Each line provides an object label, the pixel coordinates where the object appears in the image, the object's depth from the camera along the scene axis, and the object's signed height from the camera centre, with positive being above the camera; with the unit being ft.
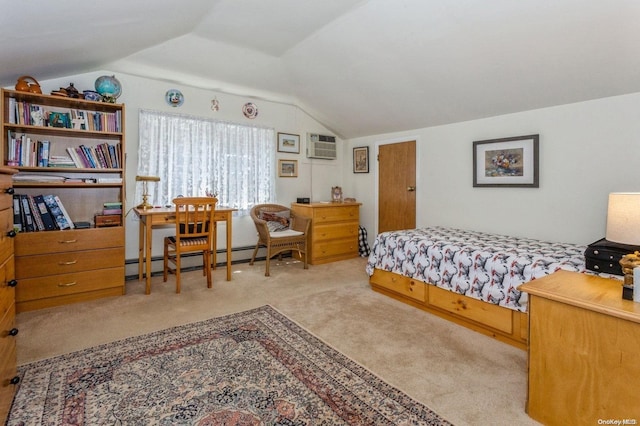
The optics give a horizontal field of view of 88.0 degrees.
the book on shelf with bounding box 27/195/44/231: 9.45 -0.26
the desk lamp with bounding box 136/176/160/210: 12.11 +0.62
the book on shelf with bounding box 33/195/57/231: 9.54 -0.24
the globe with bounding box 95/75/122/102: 10.79 +3.92
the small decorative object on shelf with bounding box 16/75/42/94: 9.30 +3.42
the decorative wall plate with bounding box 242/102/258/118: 15.08 +4.41
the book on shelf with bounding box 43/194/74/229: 9.71 -0.18
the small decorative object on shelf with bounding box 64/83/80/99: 10.28 +3.55
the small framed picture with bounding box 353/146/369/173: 17.12 +2.46
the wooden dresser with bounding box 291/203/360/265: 15.06 -1.13
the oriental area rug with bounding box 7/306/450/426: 5.07 -3.17
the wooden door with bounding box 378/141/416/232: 14.92 +0.94
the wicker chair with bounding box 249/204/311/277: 13.37 -1.14
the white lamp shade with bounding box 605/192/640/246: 5.09 -0.20
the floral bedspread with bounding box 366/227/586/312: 7.38 -1.36
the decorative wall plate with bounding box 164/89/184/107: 13.10 +4.33
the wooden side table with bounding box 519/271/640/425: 4.15 -1.99
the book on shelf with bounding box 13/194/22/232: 9.23 -0.20
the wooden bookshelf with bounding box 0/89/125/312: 9.30 +0.69
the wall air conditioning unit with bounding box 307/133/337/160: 17.04 +3.13
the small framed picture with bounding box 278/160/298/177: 16.28 +1.89
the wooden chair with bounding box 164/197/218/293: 10.85 -0.77
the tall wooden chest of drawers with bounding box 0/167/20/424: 4.79 -1.47
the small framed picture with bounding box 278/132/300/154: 16.24 +3.15
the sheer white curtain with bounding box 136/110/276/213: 12.85 +1.99
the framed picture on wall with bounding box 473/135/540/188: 10.73 +1.52
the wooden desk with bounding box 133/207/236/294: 10.73 -0.53
